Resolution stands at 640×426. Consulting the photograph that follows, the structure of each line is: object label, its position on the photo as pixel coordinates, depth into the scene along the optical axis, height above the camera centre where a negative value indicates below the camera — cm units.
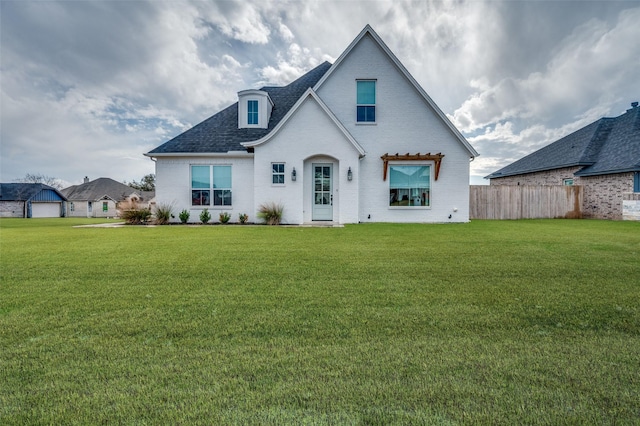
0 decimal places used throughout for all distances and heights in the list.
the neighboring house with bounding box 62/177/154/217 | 4975 +189
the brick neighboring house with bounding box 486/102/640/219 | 1595 +267
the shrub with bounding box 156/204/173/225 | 1284 -16
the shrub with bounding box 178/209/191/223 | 1283 -27
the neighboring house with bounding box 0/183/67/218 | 4316 +155
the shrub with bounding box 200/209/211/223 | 1284 -31
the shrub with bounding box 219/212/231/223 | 1269 -34
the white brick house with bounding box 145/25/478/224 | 1294 +215
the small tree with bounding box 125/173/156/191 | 6188 +564
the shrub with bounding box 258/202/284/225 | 1222 -15
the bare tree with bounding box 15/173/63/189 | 5275 +569
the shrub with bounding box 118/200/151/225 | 1252 -8
